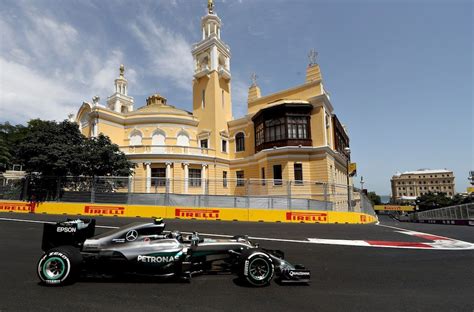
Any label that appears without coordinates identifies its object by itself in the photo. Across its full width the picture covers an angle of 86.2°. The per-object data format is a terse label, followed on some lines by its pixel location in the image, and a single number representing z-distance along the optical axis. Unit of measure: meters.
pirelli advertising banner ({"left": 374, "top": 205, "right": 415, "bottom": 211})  68.19
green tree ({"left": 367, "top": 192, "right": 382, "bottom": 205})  125.41
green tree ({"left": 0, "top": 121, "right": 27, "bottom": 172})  33.75
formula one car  4.45
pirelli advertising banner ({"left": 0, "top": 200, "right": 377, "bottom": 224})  14.94
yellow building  25.70
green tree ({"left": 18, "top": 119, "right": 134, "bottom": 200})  16.78
